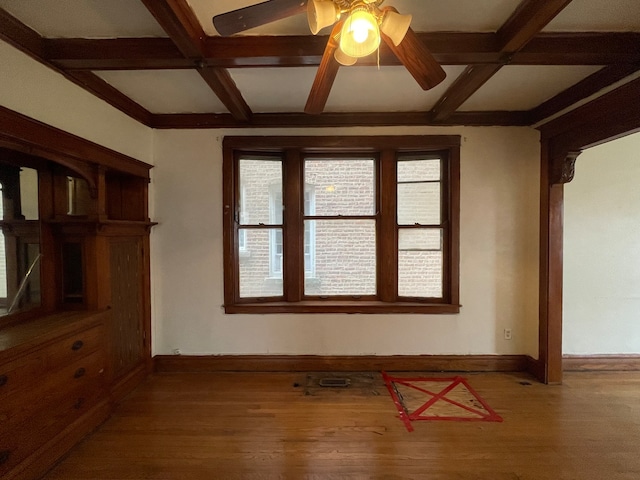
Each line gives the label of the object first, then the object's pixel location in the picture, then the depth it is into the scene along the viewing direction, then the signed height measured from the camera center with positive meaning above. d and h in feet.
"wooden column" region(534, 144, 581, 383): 8.86 -1.02
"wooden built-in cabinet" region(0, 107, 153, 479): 5.44 -1.43
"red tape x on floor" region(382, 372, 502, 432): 7.37 -4.35
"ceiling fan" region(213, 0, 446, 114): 3.84 +2.74
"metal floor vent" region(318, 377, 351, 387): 8.80 -4.29
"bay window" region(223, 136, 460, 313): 9.93 +0.23
